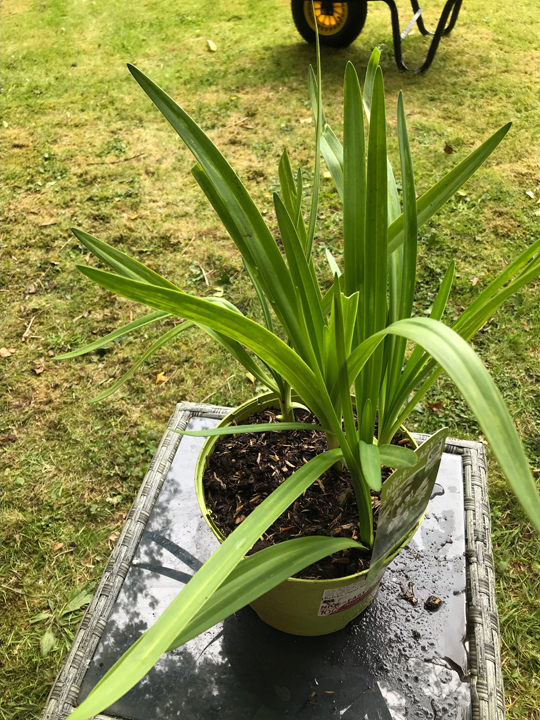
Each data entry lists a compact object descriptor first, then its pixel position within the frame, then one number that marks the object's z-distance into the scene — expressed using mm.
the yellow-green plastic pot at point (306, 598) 682
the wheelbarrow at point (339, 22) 2945
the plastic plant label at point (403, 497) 565
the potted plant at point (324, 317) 503
